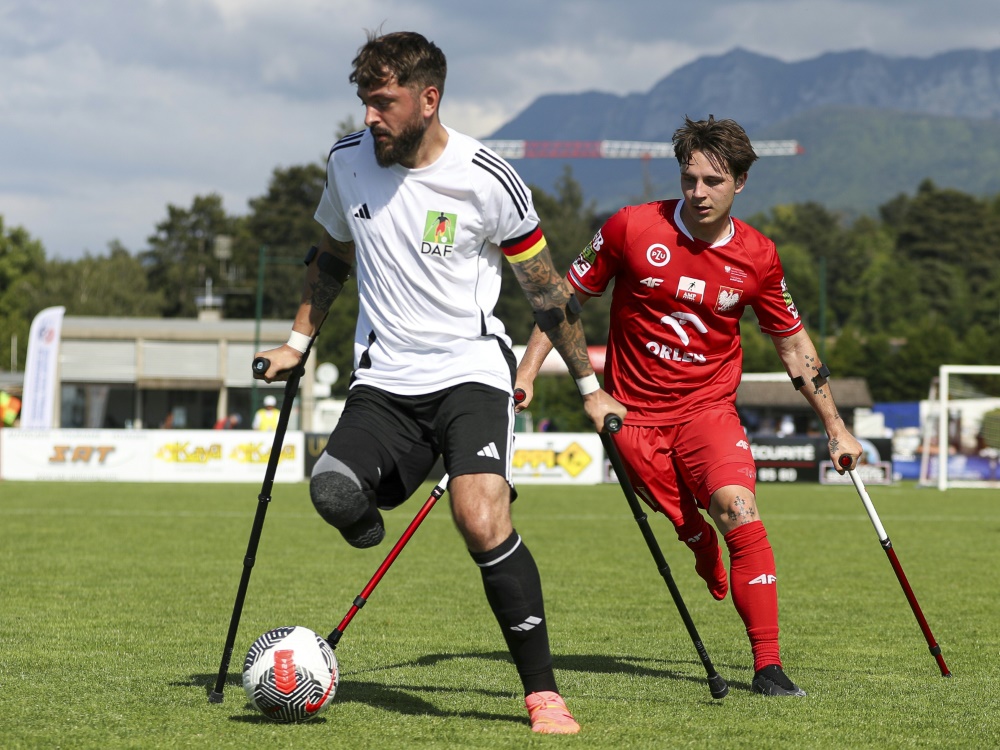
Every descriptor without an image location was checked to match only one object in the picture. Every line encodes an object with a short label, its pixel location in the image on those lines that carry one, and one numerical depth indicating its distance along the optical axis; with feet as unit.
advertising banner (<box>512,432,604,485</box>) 97.66
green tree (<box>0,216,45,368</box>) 305.73
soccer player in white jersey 16.25
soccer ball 16.62
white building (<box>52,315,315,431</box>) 190.49
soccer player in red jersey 20.89
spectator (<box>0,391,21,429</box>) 121.60
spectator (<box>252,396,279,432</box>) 97.96
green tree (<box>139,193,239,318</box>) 334.03
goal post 108.37
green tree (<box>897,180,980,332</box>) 284.20
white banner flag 112.78
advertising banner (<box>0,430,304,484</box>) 96.22
